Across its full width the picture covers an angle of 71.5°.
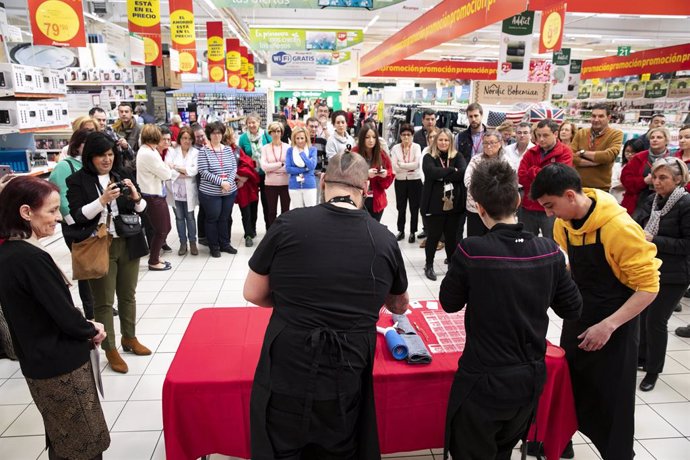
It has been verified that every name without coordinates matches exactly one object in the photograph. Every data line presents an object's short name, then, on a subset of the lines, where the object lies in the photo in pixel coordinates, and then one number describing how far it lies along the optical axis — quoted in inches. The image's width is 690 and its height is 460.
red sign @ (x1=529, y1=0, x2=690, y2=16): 211.8
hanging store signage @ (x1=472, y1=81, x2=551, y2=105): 318.7
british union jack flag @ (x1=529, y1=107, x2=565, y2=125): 271.7
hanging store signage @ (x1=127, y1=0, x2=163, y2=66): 285.4
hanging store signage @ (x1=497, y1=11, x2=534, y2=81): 287.3
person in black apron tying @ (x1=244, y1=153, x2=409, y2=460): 61.3
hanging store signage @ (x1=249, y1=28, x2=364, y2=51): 440.5
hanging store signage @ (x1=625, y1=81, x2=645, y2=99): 519.2
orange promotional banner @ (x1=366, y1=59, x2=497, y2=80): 558.9
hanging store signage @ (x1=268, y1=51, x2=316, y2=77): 515.5
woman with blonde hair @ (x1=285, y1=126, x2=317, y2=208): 230.5
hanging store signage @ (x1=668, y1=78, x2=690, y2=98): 463.2
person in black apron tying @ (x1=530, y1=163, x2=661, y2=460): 79.2
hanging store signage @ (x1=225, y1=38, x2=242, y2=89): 506.9
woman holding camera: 118.4
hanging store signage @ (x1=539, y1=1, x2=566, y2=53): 235.3
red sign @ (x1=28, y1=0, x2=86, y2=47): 217.3
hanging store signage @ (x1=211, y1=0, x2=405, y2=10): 241.8
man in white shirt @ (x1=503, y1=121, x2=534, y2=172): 205.6
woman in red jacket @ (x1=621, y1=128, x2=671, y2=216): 180.4
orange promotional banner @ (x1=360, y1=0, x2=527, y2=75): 182.5
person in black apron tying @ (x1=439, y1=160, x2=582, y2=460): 67.3
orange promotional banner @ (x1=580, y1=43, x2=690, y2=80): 414.0
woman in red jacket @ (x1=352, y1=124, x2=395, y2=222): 202.8
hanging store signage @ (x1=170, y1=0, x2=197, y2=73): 323.0
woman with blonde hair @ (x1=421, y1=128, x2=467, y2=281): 195.6
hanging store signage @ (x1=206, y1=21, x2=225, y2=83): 448.1
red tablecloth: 81.3
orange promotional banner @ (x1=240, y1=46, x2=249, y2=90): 567.8
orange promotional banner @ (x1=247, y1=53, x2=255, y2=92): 611.9
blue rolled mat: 86.9
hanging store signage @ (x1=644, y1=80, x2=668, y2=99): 485.1
